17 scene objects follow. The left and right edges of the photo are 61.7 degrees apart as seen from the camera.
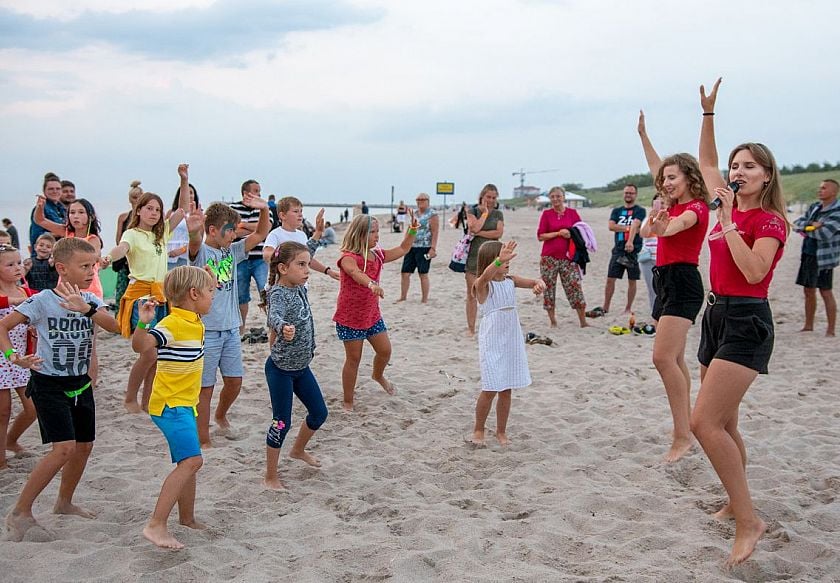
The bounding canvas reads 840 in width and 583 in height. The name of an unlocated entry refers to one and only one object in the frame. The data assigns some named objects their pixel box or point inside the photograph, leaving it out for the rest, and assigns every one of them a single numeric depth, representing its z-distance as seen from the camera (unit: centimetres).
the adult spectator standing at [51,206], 841
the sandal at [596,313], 1119
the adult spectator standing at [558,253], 1028
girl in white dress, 543
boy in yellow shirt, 376
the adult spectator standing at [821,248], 929
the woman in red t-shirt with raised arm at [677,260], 491
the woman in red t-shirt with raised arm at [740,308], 368
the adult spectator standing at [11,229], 1177
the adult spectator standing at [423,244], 1230
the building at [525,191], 14012
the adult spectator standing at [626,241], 1067
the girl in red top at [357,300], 622
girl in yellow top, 580
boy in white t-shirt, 656
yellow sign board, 3966
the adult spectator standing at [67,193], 891
